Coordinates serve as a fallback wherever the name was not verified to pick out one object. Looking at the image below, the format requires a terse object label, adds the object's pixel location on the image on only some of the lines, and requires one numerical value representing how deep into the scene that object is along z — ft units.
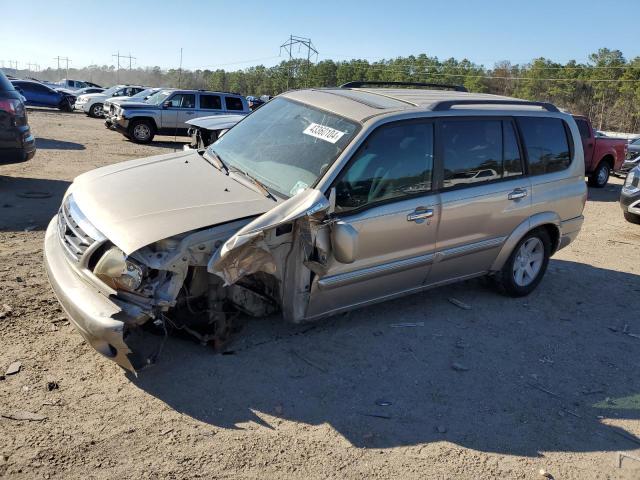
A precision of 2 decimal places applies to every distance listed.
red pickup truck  47.65
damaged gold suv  11.27
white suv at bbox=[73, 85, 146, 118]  88.53
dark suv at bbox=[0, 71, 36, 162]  25.94
